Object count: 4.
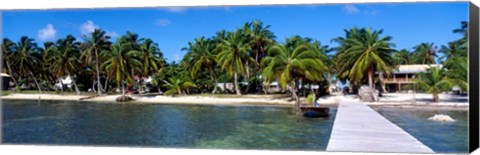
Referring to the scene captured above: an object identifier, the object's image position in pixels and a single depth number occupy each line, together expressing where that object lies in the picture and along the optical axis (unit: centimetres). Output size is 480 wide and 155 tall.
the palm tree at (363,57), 1377
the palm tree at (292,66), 1405
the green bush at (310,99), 1493
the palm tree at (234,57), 1748
